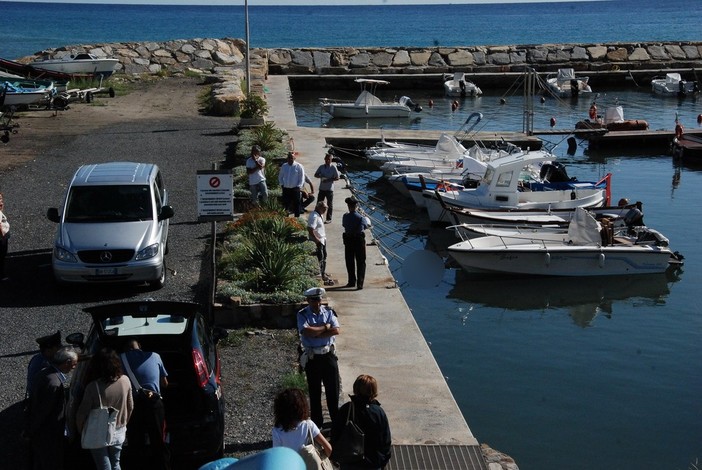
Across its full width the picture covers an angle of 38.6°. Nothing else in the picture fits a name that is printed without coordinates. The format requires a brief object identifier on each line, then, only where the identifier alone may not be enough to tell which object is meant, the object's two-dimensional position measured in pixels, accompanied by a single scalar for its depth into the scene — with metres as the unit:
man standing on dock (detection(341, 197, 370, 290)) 18.33
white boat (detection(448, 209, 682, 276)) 24.02
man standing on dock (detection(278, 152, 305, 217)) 21.94
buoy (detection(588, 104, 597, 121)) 45.63
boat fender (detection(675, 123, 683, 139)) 41.69
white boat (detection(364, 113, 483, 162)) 35.03
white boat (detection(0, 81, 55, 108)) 37.53
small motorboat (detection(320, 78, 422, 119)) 50.47
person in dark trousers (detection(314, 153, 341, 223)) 23.67
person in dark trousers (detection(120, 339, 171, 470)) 9.38
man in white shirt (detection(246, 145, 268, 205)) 22.24
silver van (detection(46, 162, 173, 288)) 16.61
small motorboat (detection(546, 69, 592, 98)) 60.59
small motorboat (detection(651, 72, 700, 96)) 60.81
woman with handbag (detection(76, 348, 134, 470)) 8.91
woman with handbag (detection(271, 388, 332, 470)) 8.25
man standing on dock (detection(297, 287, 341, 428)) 11.03
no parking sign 16.75
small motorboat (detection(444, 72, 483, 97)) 60.09
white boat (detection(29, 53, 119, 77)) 47.28
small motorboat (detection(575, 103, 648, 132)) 44.34
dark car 9.84
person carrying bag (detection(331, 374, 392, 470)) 8.68
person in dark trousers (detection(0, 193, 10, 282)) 17.14
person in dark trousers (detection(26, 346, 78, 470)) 9.05
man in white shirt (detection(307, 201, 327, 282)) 18.53
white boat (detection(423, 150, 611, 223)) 28.69
